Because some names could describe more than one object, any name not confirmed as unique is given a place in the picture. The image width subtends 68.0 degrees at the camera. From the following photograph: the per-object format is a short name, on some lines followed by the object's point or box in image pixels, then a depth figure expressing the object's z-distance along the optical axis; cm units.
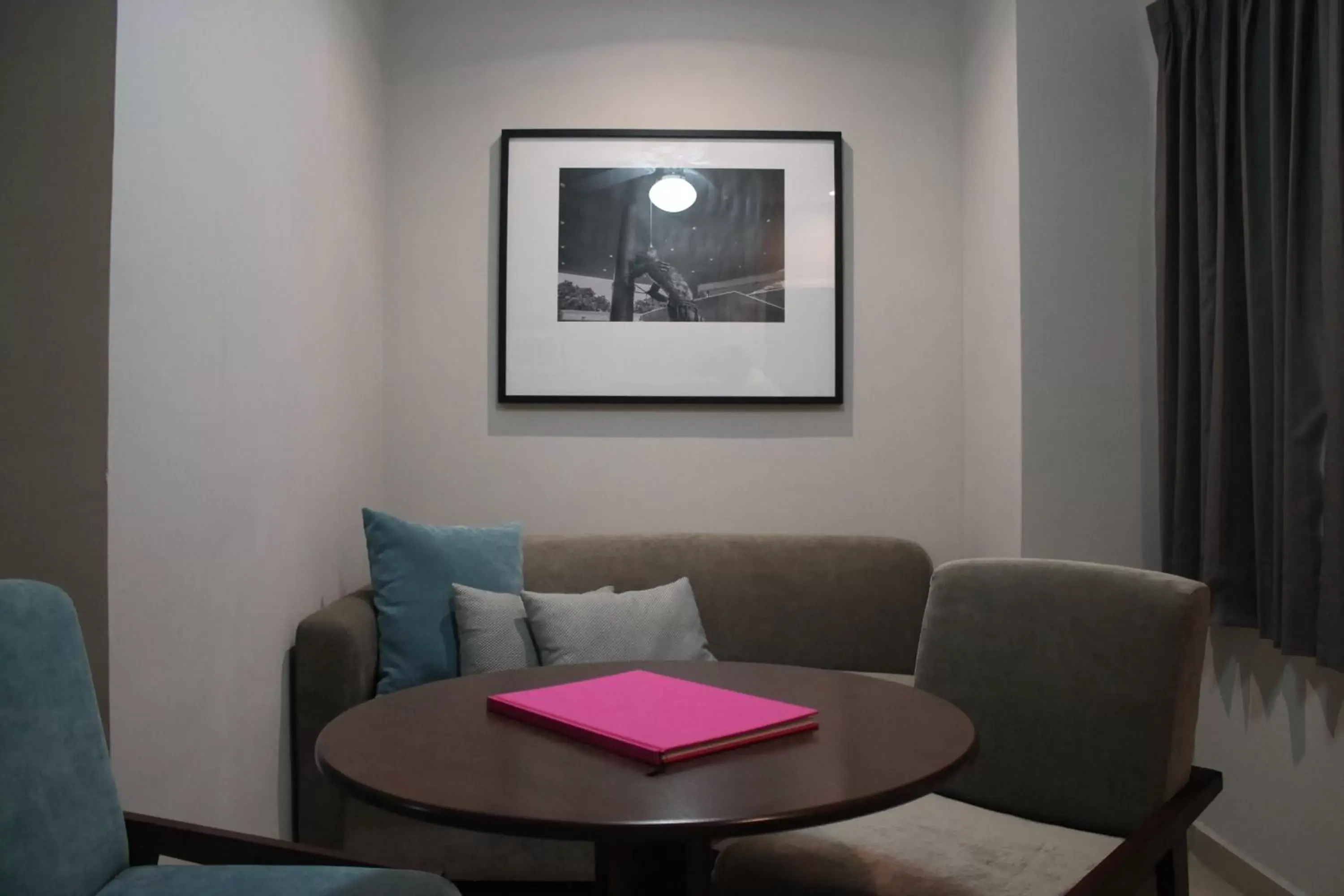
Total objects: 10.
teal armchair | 119
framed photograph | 334
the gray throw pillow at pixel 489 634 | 251
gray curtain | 212
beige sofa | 296
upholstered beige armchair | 142
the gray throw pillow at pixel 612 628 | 254
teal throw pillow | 252
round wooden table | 96
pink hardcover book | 115
